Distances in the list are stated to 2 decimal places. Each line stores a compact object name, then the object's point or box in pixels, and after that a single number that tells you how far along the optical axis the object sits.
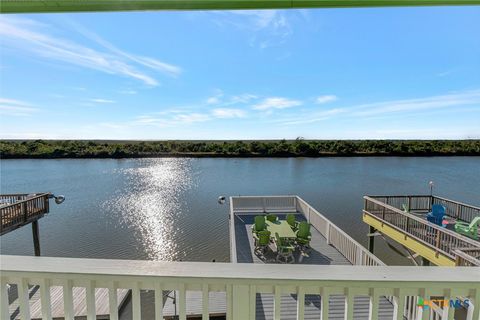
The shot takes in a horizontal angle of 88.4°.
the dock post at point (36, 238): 9.89
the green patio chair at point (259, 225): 7.52
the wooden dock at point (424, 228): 5.45
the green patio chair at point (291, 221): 8.09
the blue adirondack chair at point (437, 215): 7.84
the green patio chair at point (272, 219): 8.44
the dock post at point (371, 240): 9.84
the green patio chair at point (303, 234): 6.96
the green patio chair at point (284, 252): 6.54
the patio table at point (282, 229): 6.90
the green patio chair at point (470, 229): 6.83
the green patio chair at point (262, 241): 6.80
